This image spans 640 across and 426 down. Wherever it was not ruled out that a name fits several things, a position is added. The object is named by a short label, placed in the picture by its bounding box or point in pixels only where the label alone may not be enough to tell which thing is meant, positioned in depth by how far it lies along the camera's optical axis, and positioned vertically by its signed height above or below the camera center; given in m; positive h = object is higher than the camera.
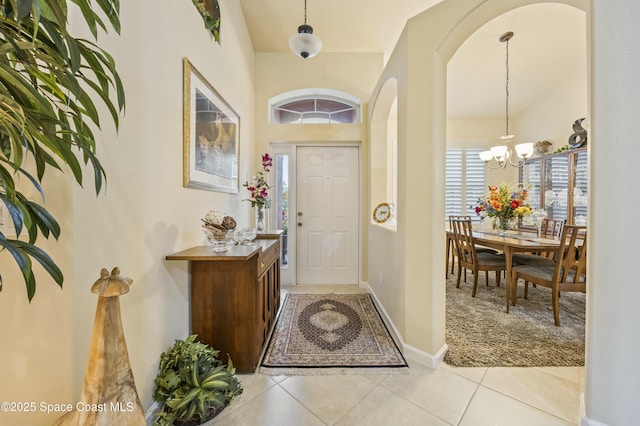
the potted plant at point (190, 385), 1.29 -0.97
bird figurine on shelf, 3.49 +1.13
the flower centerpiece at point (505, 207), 3.08 +0.08
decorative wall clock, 3.04 +0.01
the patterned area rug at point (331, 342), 1.79 -1.11
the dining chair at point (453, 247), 3.48 -0.53
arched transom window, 3.69 +1.59
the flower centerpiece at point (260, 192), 2.76 +0.23
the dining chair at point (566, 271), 2.27 -0.56
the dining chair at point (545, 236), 2.90 -0.31
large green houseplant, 0.48 +0.26
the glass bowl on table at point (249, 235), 2.04 -0.20
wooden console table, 1.67 -0.64
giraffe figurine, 0.76 -0.52
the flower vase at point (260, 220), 3.47 -0.11
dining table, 2.51 -0.33
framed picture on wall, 1.74 +0.64
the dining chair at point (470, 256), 3.00 -0.56
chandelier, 3.34 +0.89
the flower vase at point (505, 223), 3.17 -0.13
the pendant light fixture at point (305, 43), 2.31 +1.63
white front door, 3.66 -0.04
